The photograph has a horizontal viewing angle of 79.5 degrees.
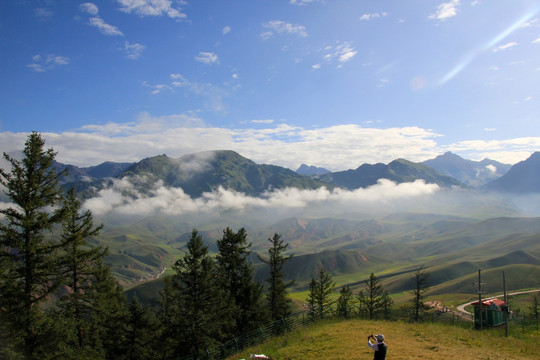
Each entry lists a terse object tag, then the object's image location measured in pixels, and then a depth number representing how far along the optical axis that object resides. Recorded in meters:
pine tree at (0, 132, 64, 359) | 19.27
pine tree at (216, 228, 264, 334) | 42.53
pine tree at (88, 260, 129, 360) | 39.41
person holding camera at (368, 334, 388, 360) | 14.77
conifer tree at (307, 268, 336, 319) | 75.19
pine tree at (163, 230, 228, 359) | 34.91
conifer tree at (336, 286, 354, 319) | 61.63
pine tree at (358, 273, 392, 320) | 67.44
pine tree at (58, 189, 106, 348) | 24.41
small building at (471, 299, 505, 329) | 44.97
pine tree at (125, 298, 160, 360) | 41.66
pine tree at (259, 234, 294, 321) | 53.27
